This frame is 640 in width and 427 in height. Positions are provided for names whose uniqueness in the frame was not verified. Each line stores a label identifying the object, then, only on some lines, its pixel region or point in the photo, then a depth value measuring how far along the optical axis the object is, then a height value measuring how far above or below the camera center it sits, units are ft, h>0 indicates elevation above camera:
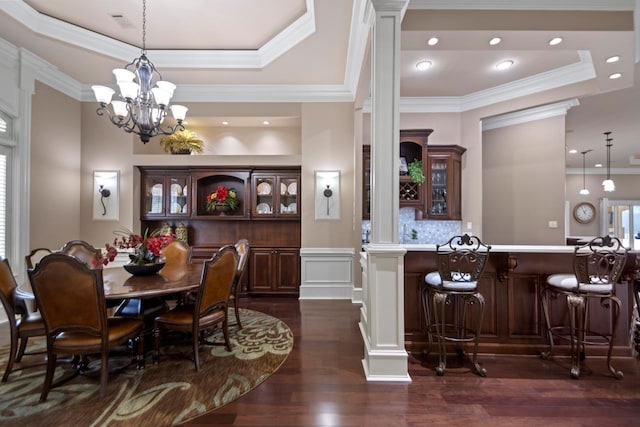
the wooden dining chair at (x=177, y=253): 12.07 -1.55
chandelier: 9.25 +3.88
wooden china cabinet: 15.72 +0.42
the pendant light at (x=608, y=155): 21.26 +5.60
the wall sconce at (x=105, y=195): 15.20 +1.12
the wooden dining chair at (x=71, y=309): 6.65 -2.18
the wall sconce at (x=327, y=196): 15.25 +1.15
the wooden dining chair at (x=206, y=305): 8.08 -2.60
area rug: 6.37 -4.40
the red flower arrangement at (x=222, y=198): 15.74 +1.01
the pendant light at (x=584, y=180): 30.57 +4.01
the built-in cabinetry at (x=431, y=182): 15.07 +1.87
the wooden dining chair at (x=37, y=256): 12.66 -1.76
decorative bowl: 9.16 -1.67
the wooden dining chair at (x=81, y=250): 10.66 -1.28
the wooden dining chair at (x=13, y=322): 7.63 -2.85
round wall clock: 30.17 +0.58
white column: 7.86 +0.63
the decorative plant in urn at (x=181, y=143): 15.69 +4.04
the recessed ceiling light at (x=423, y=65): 12.54 +6.72
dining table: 7.41 -1.94
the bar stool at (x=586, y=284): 7.89 -1.90
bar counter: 9.14 -2.67
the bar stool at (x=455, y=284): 8.04 -1.92
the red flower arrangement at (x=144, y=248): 9.29 -1.02
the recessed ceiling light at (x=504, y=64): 12.44 +6.72
